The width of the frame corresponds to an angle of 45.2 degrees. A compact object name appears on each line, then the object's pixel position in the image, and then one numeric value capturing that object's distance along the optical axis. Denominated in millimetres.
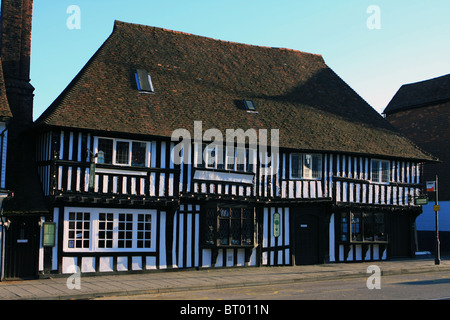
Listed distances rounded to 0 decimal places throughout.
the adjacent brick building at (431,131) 31312
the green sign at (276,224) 23062
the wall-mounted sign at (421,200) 24922
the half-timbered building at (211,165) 19047
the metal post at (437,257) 23670
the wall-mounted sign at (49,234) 18156
